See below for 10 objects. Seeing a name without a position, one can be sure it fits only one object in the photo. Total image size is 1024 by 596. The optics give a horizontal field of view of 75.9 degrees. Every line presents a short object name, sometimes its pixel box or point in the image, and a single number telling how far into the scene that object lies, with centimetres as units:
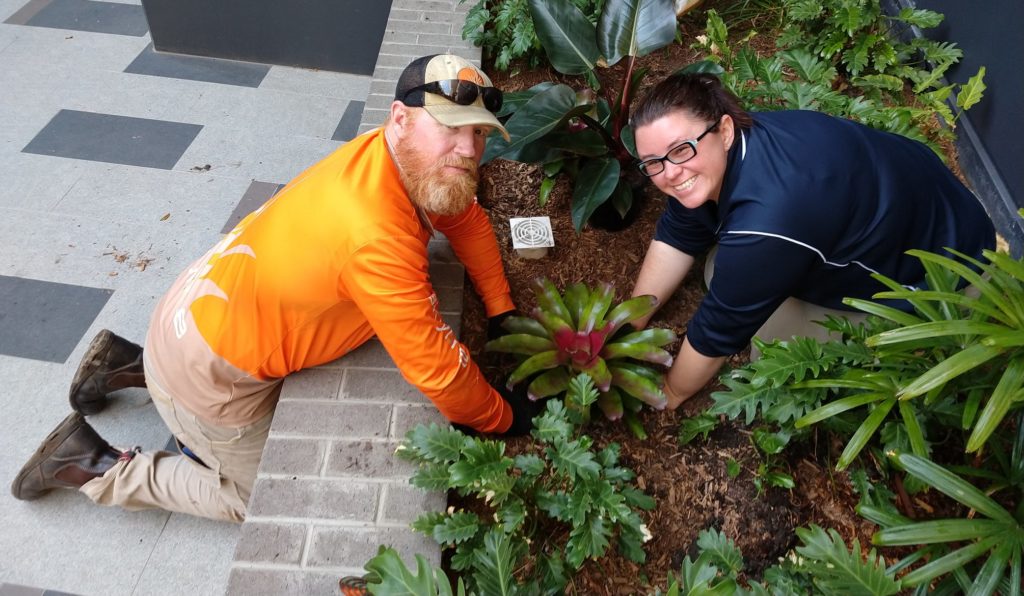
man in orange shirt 172
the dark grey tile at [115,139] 384
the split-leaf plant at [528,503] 160
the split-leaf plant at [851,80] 268
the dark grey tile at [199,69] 450
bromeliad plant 212
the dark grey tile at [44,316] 297
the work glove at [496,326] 238
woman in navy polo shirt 178
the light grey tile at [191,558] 239
